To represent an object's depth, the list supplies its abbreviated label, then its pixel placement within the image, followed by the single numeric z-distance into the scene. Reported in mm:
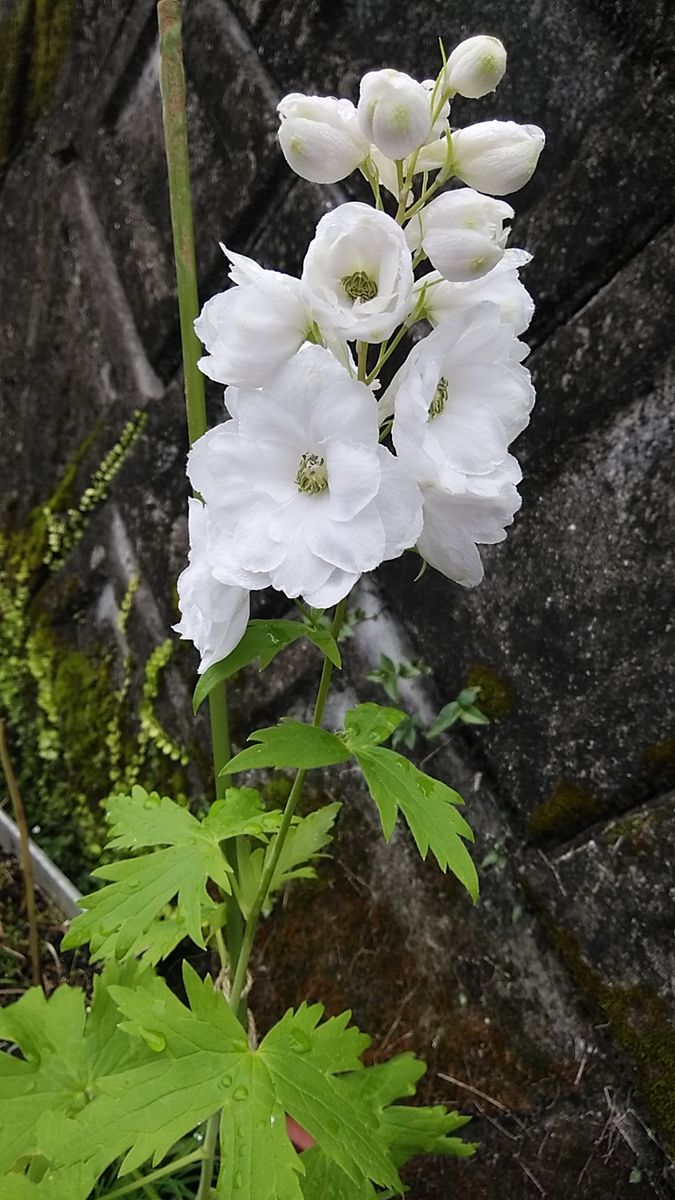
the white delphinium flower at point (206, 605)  284
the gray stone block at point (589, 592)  407
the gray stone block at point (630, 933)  405
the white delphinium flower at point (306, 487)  260
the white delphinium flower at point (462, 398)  264
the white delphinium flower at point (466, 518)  275
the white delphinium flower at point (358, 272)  256
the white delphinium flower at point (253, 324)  265
